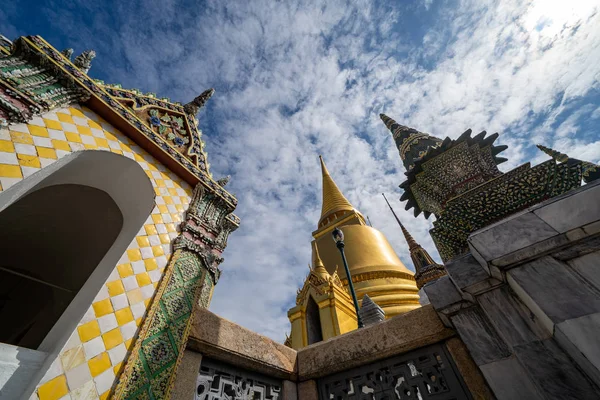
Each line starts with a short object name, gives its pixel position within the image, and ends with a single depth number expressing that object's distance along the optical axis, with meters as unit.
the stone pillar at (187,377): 2.26
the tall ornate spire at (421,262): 13.58
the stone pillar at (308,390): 2.99
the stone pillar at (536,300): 1.78
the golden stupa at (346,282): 10.32
